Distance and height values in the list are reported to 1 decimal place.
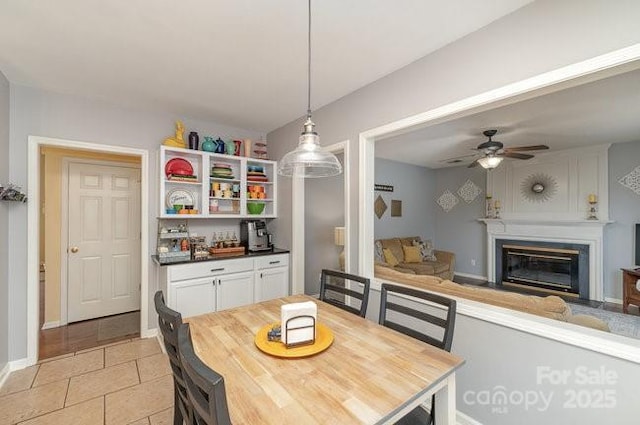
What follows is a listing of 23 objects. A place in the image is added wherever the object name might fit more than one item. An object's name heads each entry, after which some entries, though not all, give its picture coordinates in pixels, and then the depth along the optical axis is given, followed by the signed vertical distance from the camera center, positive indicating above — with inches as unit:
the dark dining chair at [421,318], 49.4 -26.5
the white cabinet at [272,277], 129.6 -31.2
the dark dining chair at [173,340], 43.6 -21.3
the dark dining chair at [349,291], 72.1 -22.8
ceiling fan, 139.8 +33.1
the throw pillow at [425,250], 215.2 -29.7
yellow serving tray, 47.5 -24.5
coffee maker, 137.9 -11.8
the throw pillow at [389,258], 190.8 -31.5
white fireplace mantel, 171.2 -15.0
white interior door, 133.9 -14.2
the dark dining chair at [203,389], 27.1 -18.5
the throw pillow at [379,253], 189.3 -28.0
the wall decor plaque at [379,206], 209.3 +5.4
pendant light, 58.5 +12.6
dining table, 34.0 -24.8
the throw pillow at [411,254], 204.5 -31.0
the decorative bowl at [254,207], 142.3 +3.1
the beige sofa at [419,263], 190.7 -37.4
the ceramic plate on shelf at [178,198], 121.7 +6.8
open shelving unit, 120.9 +14.0
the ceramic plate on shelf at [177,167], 121.3 +20.5
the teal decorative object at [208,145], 127.1 +31.8
